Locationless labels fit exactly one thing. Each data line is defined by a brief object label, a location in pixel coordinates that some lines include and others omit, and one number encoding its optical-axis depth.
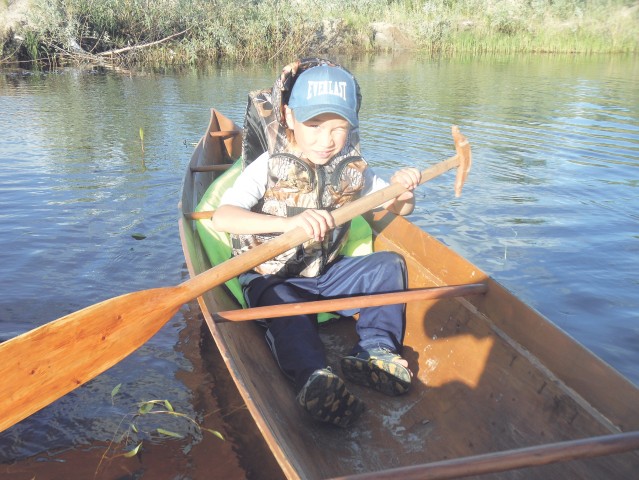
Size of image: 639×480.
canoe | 2.13
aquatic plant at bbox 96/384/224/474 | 2.77
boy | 2.64
